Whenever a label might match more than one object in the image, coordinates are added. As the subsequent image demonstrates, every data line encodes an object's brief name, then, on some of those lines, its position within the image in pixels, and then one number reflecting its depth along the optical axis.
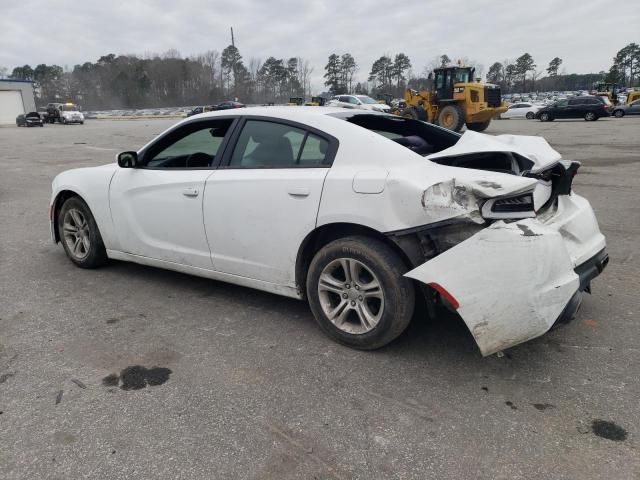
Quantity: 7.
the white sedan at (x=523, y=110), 37.25
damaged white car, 2.68
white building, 54.78
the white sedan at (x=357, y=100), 34.85
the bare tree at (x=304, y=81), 109.81
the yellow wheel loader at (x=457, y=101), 22.06
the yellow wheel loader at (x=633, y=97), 37.73
